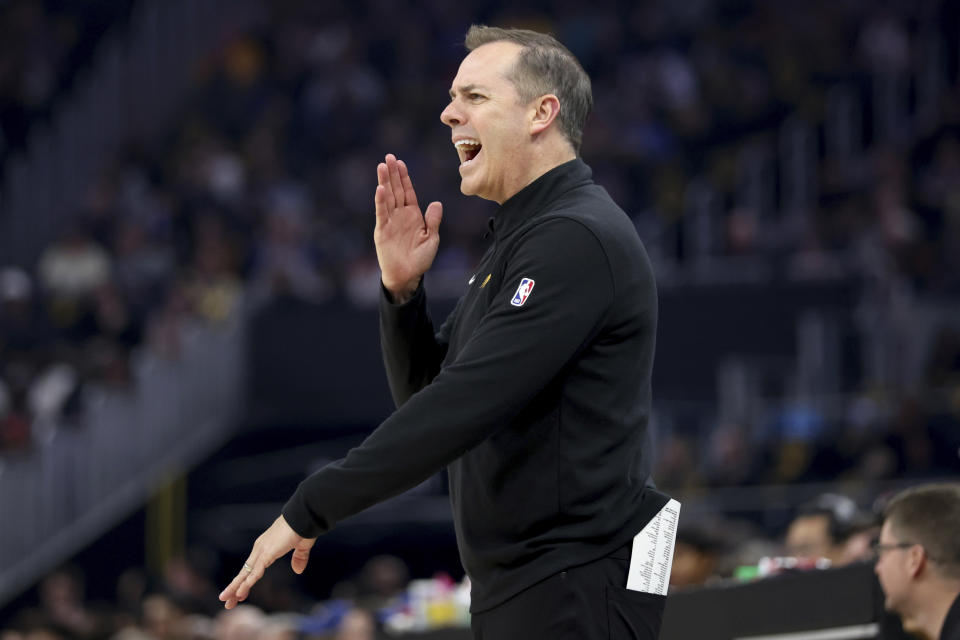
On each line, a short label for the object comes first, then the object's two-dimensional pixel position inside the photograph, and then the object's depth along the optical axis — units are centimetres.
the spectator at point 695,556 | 1374
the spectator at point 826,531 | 1220
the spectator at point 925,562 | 827
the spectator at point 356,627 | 1375
